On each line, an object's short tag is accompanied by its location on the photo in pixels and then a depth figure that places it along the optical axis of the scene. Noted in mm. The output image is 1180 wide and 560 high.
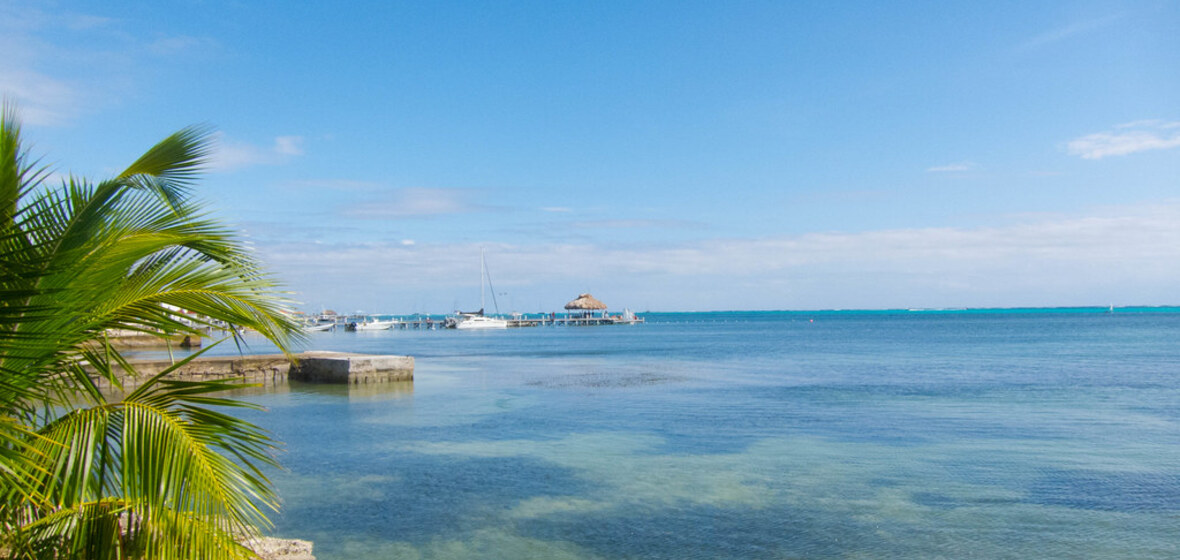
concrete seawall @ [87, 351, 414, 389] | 24906
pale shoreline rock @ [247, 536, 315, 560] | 7180
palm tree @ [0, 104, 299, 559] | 3584
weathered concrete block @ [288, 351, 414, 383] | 25906
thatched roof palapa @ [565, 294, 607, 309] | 114756
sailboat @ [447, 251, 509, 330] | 106812
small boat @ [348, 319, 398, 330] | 106112
